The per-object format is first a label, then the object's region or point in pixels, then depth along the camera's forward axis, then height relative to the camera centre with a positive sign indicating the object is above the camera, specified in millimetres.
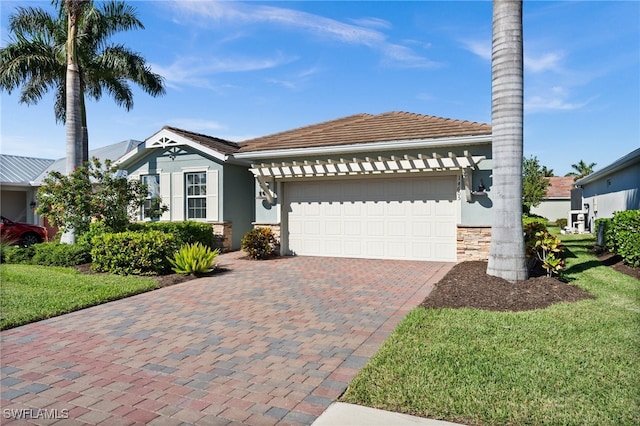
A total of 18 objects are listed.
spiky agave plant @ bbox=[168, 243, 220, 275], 9336 -1129
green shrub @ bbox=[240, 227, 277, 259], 12102 -939
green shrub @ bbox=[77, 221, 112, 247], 11664 -554
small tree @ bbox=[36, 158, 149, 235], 11086 +353
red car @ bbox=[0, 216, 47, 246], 16469 -867
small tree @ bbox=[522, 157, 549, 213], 31500 +2413
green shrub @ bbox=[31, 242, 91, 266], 10742 -1161
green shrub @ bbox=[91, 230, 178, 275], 9438 -966
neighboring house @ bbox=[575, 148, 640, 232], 13252 +1079
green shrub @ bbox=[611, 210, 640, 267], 9672 -548
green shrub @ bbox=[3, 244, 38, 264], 11492 -1212
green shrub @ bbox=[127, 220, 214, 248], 12555 -525
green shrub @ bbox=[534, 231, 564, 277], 7473 -719
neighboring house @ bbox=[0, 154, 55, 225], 22359 +1195
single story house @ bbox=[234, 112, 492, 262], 10688 +721
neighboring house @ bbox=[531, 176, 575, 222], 37938 +983
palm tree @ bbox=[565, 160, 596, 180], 62206 +7207
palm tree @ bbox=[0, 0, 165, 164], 15391 +6265
